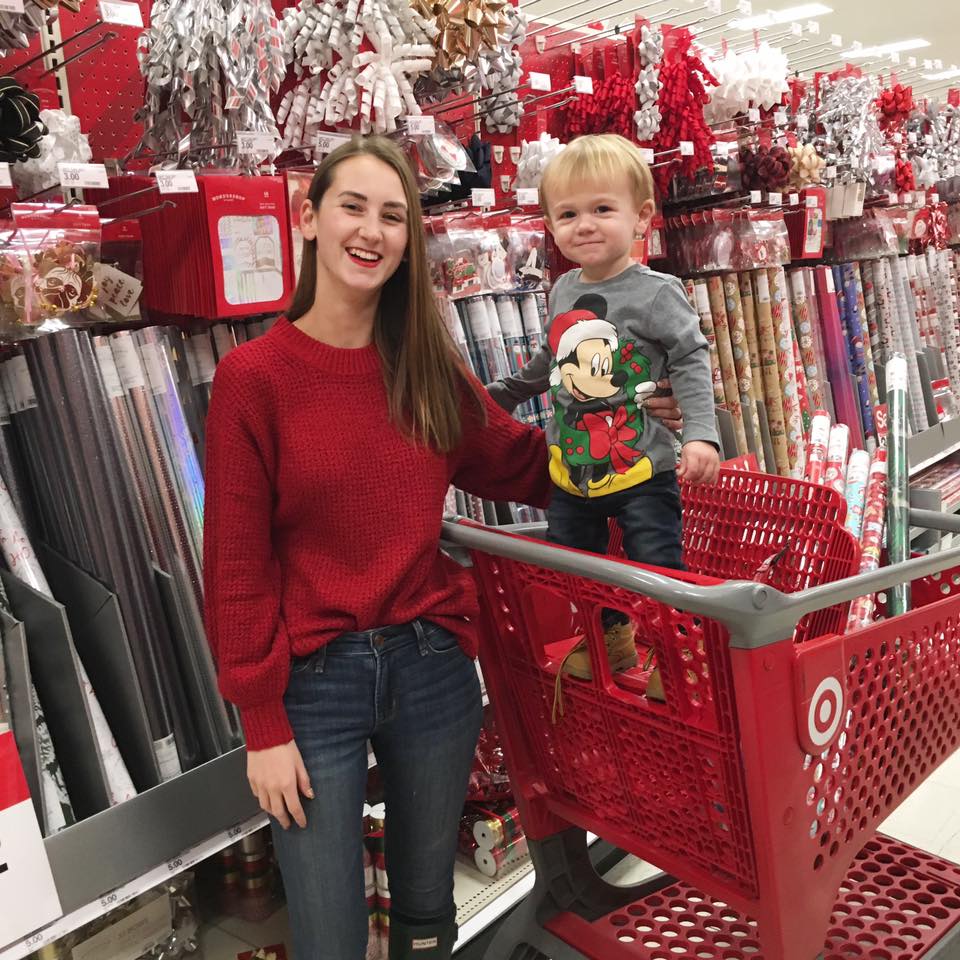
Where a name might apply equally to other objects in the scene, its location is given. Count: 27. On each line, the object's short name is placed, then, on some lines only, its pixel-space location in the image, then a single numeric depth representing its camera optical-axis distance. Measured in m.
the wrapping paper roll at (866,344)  4.08
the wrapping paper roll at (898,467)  1.93
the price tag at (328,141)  1.89
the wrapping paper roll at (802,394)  3.63
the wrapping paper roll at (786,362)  3.50
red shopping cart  1.17
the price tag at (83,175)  1.45
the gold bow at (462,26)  1.96
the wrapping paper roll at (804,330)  3.73
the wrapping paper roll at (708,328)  3.20
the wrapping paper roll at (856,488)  2.12
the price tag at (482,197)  2.20
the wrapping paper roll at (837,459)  2.16
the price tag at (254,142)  1.69
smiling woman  1.27
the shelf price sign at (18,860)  1.23
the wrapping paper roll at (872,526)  1.91
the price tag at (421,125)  1.94
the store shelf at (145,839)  1.30
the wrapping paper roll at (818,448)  2.19
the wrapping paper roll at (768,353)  3.46
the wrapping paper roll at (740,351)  3.34
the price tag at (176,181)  1.55
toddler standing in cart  1.57
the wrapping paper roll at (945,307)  4.81
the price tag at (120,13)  1.48
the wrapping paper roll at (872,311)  4.27
